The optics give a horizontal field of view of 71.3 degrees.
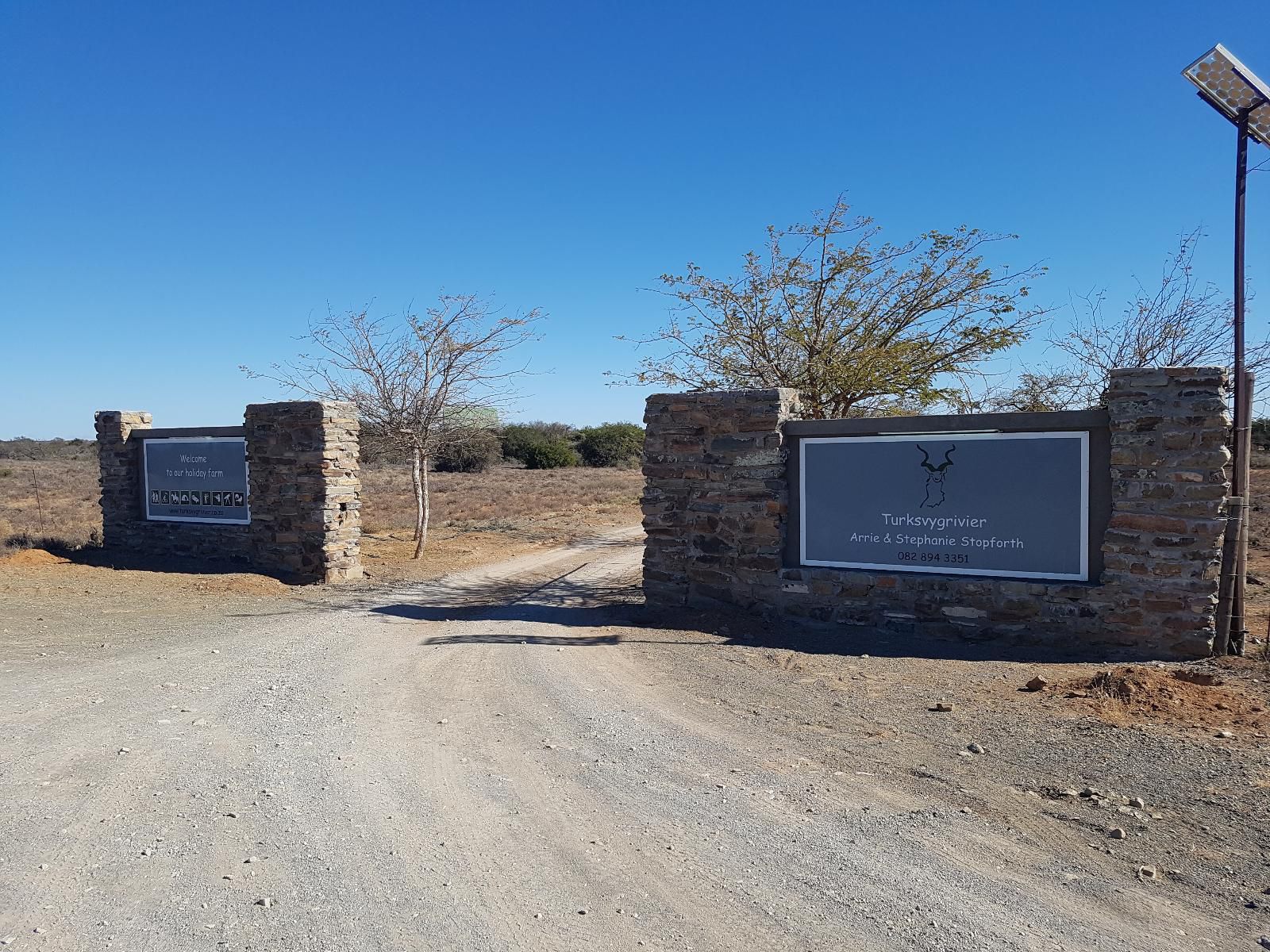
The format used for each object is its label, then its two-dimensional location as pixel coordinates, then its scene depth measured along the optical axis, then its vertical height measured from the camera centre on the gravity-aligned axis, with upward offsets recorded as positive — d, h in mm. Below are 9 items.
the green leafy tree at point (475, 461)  41491 -65
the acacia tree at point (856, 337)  12516 +1789
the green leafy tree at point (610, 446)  54781 +876
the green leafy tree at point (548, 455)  51094 +254
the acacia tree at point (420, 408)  16688 +1013
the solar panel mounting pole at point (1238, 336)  7805 +1100
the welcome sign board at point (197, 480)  14320 -343
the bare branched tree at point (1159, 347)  12031 +1574
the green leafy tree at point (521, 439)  51656 +1215
